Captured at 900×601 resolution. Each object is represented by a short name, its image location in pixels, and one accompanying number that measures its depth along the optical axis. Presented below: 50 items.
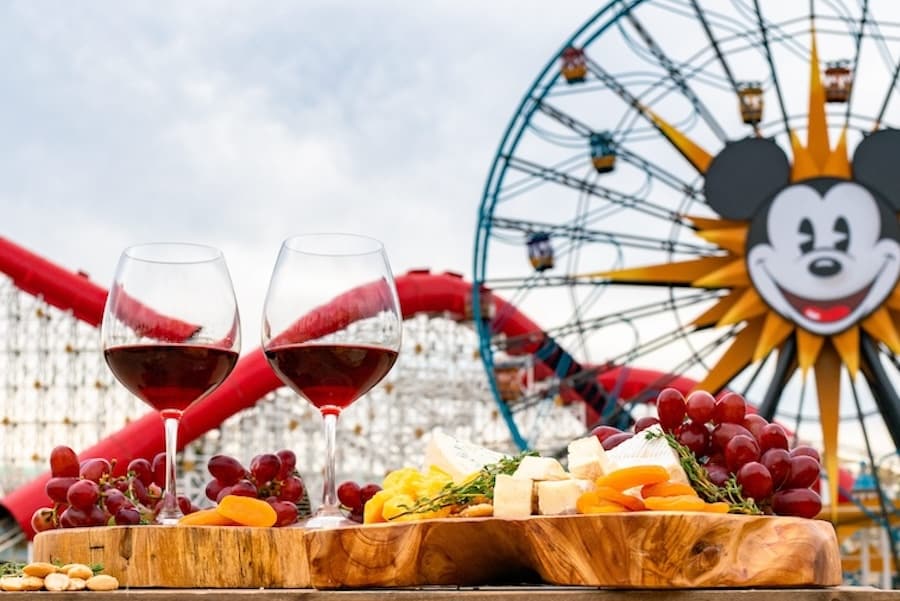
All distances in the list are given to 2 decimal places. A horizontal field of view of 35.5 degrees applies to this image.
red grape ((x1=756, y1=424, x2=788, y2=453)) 1.30
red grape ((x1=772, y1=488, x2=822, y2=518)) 1.25
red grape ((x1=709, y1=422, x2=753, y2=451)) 1.28
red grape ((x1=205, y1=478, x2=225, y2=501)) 1.74
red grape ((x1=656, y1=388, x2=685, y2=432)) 1.30
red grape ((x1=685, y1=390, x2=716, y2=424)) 1.30
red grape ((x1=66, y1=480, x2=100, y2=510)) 1.62
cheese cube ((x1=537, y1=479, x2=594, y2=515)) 1.15
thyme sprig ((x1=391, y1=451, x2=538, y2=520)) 1.25
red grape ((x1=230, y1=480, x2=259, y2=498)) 1.65
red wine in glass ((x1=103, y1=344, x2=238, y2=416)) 1.53
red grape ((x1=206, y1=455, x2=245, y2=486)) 1.68
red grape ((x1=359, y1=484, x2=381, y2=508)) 1.72
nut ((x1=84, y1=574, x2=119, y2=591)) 1.30
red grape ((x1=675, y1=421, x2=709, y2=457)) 1.31
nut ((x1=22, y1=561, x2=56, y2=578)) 1.31
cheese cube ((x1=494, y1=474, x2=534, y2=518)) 1.17
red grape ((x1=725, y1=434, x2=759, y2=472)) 1.23
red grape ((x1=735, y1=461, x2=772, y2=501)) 1.22
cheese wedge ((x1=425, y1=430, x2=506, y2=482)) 1.34
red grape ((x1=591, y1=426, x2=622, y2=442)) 1.44
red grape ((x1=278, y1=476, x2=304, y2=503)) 1.69
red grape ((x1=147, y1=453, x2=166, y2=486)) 1.84
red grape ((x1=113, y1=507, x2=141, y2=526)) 1.61
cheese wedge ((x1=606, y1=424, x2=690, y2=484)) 1.16
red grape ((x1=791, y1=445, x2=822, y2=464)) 1.30
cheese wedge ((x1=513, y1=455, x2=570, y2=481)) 1.19
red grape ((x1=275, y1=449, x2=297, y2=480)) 1.71
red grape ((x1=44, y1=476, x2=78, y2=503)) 1.71
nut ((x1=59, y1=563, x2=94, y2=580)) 1.31
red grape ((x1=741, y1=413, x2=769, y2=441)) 1.31
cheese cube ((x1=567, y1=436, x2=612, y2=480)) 1.19
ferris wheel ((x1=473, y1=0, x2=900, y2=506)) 12.50
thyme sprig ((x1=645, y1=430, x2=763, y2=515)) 1.17
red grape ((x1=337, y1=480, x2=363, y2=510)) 1.73
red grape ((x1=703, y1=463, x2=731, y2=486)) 1.23
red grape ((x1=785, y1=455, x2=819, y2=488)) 1.27
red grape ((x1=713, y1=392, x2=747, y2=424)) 1.30
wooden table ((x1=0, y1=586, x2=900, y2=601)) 1.05
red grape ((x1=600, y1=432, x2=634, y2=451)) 1.40
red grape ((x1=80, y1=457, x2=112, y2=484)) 1.70
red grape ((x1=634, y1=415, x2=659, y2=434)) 1.34
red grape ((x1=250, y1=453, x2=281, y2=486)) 1.68
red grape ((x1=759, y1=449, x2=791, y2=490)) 1.27
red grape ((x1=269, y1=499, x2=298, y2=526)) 1.62
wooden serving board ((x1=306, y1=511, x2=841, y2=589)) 1.05
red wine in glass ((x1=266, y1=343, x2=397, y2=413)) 1.45
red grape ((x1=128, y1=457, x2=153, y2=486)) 1.80
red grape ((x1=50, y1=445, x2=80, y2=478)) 1.77
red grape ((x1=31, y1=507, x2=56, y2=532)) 1.78
